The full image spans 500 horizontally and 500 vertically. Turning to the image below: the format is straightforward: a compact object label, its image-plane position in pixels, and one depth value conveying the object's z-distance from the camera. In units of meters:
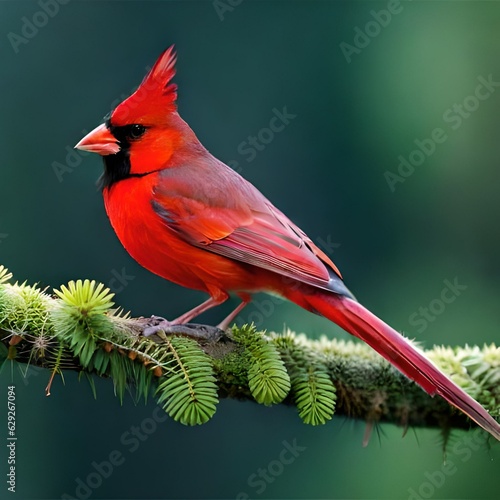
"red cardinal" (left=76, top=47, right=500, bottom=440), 4.38
